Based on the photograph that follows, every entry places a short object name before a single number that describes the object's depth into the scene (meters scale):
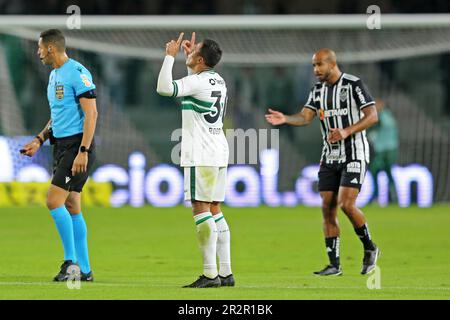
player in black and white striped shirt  11.20
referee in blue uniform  10.04
